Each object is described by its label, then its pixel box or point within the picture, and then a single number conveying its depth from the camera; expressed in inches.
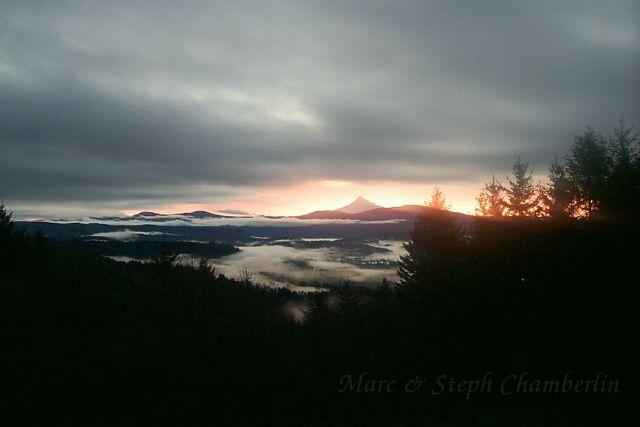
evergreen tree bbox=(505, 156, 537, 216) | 1201.4
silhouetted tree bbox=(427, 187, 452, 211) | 1150.4
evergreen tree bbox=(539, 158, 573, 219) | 1010.1
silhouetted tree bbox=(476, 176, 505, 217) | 1232.8
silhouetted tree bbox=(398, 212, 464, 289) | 1018.7
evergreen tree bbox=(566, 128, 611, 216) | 994.2
